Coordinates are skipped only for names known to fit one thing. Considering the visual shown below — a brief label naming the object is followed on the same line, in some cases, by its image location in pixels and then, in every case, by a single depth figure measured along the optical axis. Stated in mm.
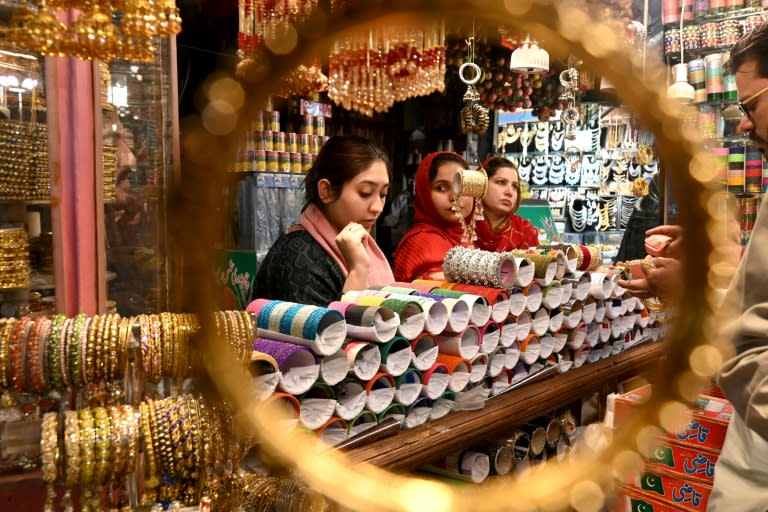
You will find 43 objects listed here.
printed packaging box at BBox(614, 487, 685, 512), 637
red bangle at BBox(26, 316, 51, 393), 430
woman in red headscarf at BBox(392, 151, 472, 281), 1507
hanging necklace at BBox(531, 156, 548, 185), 3680
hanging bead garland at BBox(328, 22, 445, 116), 1646
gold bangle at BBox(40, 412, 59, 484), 398
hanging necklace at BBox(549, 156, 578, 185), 3596
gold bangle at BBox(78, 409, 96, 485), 401
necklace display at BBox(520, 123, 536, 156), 3734
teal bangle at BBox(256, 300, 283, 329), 767
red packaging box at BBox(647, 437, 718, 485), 754
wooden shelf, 689
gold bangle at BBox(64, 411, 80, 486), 398
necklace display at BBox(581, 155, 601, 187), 3400
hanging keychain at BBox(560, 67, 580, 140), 1898
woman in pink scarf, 1133
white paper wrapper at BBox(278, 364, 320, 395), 658
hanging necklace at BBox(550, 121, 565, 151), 3629
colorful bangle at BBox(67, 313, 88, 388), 442
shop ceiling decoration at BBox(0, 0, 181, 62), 499
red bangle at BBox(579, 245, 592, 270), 1361
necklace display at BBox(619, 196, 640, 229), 2673
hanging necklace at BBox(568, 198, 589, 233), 3402
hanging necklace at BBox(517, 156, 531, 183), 3732
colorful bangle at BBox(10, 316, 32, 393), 424
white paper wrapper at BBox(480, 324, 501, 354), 1017
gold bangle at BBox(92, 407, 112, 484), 404
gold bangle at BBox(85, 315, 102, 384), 445
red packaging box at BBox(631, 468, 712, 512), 797
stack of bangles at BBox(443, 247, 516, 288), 1074
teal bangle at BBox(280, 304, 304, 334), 733
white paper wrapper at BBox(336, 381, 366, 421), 756
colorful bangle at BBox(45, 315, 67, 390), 436
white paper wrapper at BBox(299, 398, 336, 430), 646
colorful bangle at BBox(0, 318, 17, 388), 421
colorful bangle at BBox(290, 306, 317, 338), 723
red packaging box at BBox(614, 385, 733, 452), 766
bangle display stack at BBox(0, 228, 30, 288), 768
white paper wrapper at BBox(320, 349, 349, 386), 742
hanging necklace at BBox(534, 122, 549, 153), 3707
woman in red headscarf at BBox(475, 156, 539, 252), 1700
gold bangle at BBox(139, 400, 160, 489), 420
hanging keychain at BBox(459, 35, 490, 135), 2180
